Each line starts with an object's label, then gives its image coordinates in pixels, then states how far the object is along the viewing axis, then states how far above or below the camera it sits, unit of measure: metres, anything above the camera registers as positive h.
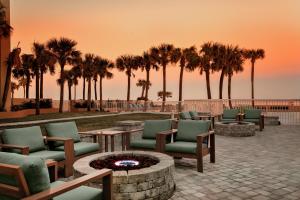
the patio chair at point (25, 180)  2.10 -0.59
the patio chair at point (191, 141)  5.15 -0.77
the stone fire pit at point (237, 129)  9.67 -0.93
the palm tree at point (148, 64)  30.71 +4.29
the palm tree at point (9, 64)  16.78 +2.36
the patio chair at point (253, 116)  11.08 -0.55
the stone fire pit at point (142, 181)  3.46 -0.99
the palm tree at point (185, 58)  27.43 +4.48
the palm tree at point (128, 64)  31.81 +4.48
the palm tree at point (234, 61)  26.88 +4.10
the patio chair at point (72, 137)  5.14 -0.69
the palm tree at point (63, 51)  22.64 +4.27
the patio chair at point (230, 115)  11.23 -0.51
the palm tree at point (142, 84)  50.45 +3.54
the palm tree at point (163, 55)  29.44 +5.03
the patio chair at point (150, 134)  5.71 -0.67
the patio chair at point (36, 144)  4.48 -0.66
